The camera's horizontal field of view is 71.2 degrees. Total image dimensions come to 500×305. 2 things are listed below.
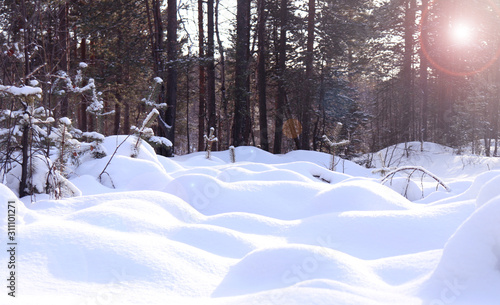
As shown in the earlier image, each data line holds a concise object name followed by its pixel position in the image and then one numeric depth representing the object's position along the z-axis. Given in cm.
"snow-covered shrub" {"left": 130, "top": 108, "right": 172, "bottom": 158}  449
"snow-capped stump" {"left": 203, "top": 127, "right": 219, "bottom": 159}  717
